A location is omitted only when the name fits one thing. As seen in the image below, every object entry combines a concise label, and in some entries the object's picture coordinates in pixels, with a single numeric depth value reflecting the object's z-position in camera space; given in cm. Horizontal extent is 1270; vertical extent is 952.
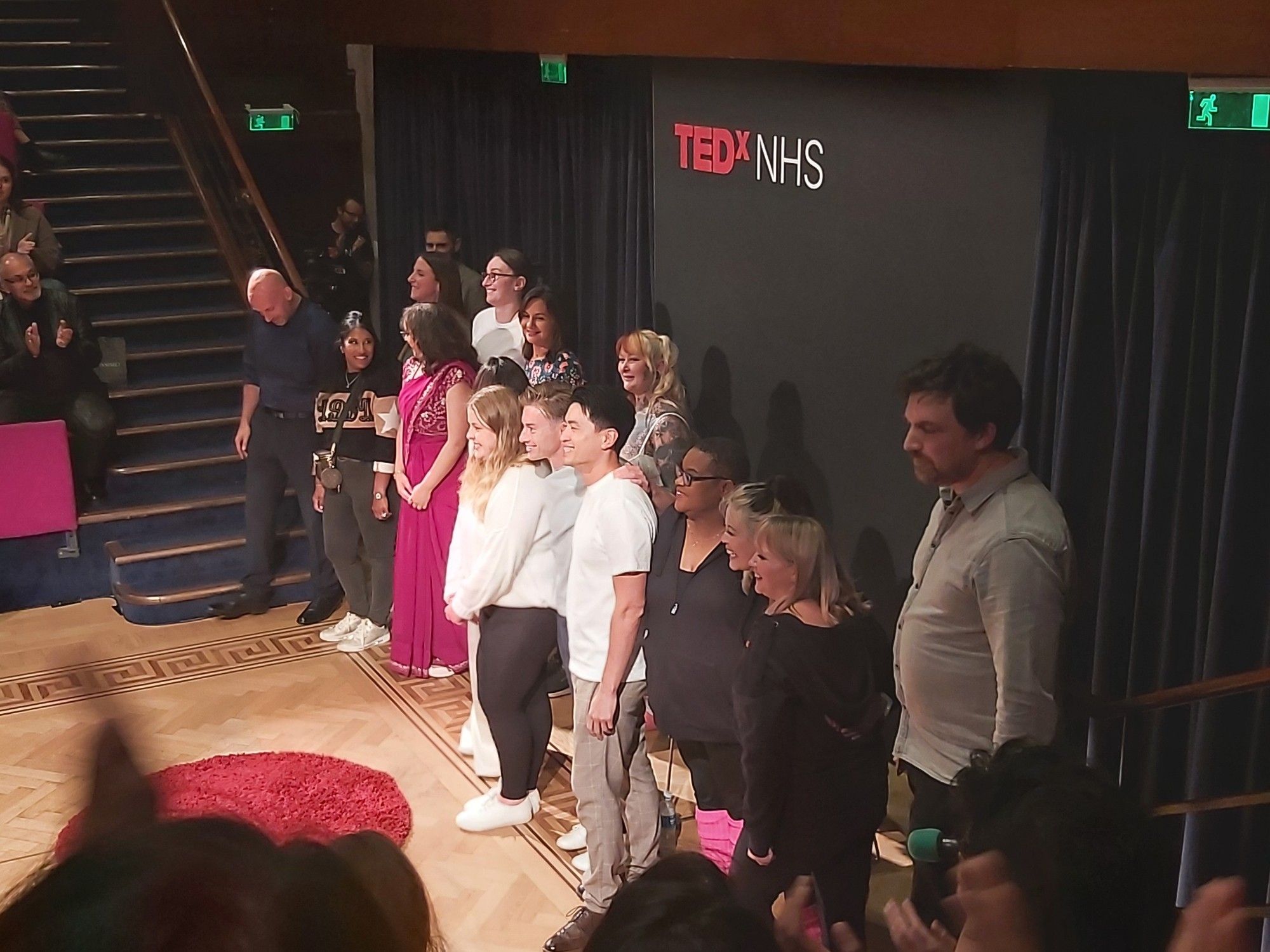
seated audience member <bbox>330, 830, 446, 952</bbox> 132
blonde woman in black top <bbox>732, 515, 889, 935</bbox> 368
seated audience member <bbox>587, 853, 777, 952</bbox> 150
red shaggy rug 509
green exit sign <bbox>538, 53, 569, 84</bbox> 675
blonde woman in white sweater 472
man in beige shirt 340
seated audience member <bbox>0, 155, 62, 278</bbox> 750
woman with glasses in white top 650
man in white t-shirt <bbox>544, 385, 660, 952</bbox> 418
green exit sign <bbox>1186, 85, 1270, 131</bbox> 335
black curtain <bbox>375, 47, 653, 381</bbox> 662
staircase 742
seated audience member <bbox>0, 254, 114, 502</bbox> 704
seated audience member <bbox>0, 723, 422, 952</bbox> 113
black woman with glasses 413
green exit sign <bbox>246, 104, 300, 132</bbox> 959
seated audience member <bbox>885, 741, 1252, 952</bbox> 172
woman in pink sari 597
